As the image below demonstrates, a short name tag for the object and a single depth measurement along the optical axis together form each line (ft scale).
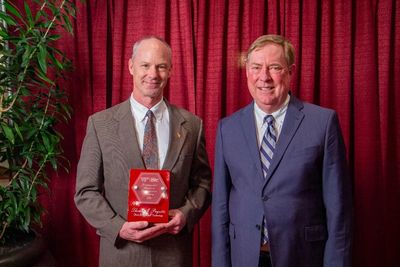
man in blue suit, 4.69
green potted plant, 6.48
